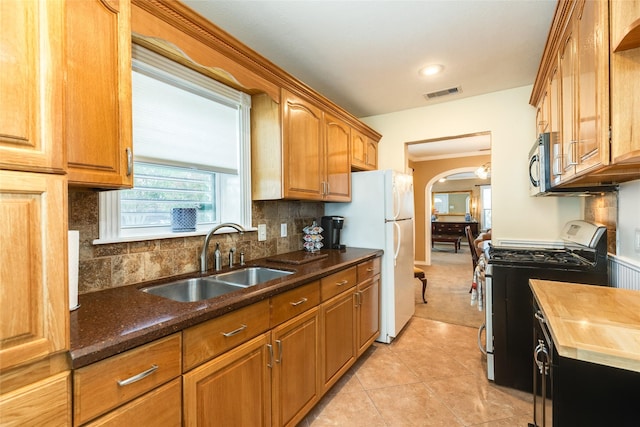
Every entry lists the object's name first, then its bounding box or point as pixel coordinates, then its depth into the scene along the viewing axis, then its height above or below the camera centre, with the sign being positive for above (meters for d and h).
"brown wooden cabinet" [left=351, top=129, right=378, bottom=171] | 3.11 +0.68
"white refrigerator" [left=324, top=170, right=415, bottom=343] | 2.79 -0.17
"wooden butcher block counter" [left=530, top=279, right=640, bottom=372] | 0.79 -0.38
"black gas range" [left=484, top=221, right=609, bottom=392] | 1.91 -0.58
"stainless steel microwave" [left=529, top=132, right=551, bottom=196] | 1.91 +0.32
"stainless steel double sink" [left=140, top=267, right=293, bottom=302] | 1.57 -0.42
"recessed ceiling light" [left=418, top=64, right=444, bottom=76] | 2.45 +1.21
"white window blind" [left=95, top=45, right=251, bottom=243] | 1.60 +0.38
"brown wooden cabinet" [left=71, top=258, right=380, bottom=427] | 0.87 -0.63
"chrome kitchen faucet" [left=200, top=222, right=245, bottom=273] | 1.77 -0.21
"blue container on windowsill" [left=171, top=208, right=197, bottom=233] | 1.78 -0.04
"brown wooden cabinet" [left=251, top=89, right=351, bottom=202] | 2.15 +0.49
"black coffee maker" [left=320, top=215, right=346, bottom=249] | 2.87 -0.19
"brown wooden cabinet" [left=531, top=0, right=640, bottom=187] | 1.01 +0.49
